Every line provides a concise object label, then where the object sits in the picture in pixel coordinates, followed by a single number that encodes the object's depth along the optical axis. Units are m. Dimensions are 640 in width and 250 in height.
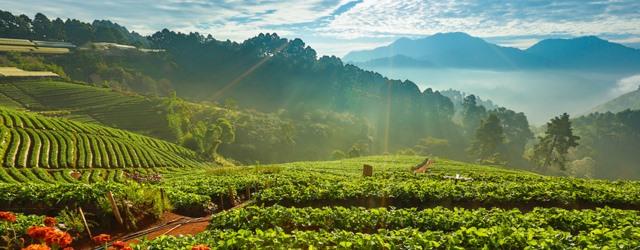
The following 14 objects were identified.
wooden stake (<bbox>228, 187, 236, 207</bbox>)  18.41
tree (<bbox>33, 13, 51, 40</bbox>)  195.85
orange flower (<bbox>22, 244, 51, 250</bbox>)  6.39
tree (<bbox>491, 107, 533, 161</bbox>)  170.50
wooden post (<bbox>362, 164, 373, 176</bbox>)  29.05
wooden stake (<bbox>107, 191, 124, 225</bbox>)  12.88
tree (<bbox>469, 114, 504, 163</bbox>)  113.88
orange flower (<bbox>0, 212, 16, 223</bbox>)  8.91
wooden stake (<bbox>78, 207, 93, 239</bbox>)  11.77
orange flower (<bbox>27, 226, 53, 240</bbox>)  7.30
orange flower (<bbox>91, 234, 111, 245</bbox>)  8.90
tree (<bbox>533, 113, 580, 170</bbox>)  94.50
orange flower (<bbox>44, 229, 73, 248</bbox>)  7.30
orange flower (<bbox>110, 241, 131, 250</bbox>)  7.80
